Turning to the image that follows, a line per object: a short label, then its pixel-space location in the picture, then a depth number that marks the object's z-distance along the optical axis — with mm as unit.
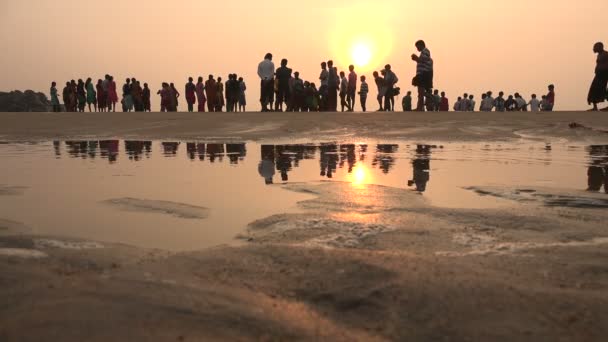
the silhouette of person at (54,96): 26167
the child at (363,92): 21203
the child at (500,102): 25662
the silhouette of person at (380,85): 20031
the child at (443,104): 24562
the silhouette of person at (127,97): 24000
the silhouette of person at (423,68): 13430
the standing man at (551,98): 23744
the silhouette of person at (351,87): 20016
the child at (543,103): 24297
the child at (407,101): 23719
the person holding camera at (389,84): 19656
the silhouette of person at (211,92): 22812
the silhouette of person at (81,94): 24906
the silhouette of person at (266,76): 17094
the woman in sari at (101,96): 24270
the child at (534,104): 23658
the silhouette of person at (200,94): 23344
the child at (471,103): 26038
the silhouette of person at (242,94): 23016
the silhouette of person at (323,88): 20125
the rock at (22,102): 69875
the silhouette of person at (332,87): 19803
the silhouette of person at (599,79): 12828
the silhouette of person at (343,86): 20953
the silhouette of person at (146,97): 24797
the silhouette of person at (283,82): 17953
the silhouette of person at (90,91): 24922
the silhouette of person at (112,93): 23531
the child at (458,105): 26656
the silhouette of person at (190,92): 23078
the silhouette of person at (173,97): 24297
